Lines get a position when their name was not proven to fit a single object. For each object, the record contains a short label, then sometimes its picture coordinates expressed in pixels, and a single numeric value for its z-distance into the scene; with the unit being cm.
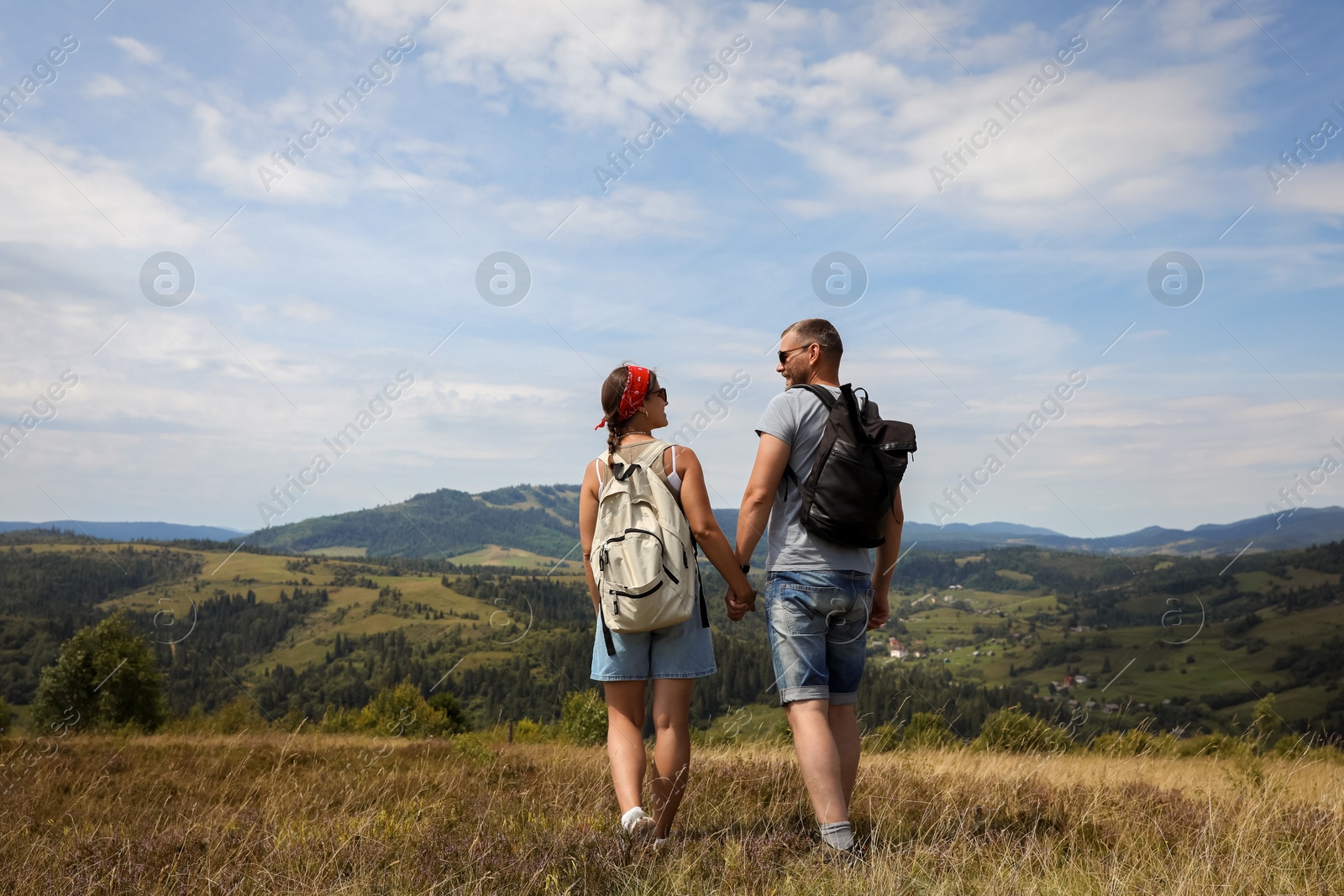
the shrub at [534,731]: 2266
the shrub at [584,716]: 3741
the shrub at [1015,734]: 1038
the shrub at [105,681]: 4466
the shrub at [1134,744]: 966
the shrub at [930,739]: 922
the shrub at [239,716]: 3784
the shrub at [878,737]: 750
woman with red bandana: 358
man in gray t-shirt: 342
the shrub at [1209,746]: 1416
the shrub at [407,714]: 4059
